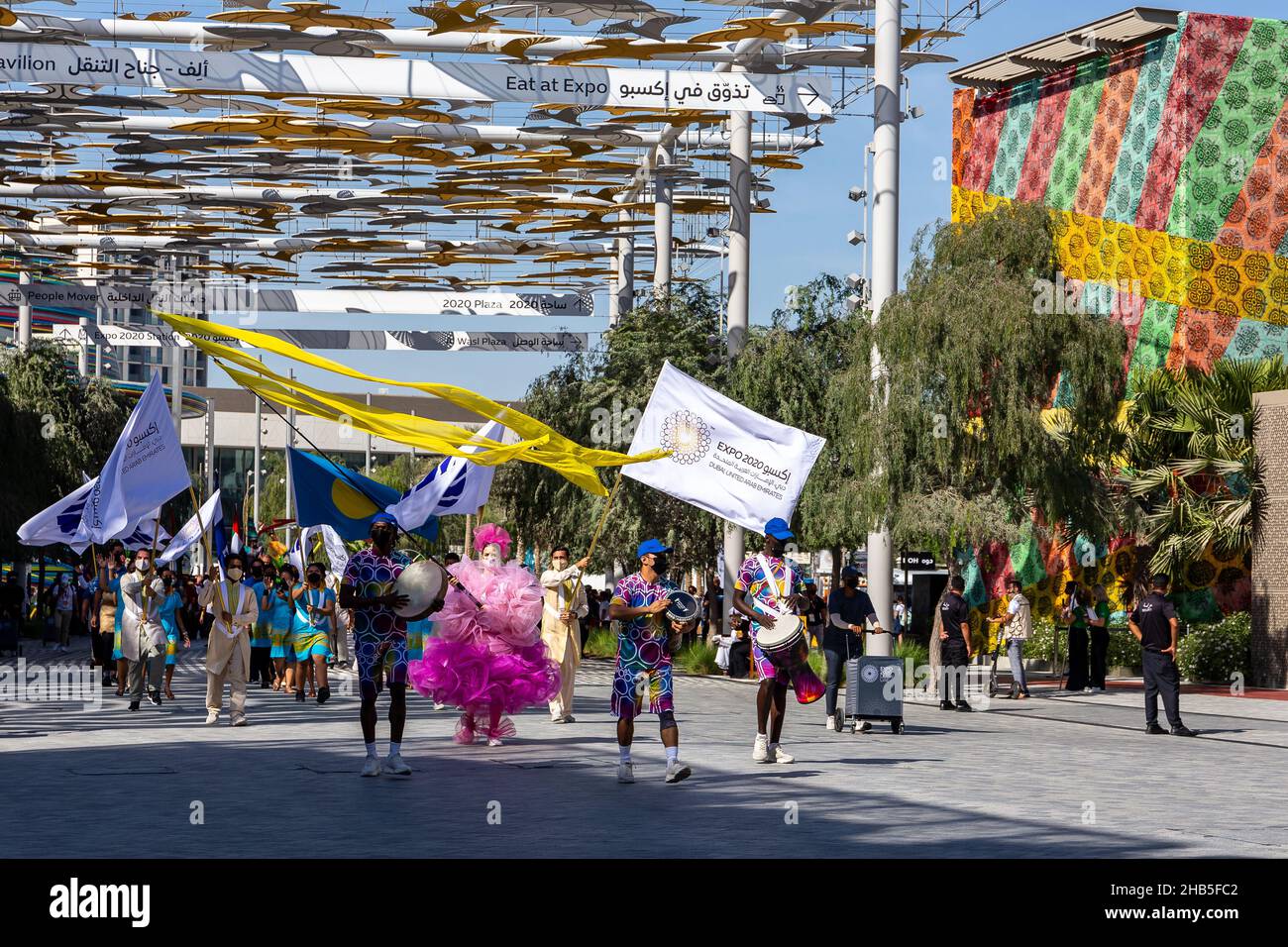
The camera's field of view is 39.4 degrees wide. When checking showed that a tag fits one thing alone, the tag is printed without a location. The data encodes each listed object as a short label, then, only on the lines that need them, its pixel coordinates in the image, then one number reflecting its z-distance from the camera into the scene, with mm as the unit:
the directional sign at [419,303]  46281
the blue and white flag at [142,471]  19562
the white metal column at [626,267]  45844
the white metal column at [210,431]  63769
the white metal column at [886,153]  25062
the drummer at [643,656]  12781
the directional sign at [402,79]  26875
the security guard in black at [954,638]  22094
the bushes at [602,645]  36000
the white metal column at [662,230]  38500
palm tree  29141
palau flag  21641
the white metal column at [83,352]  49147
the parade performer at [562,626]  18359
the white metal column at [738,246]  32094
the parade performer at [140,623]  19719
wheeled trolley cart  18203
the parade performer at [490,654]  15344
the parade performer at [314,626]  22203
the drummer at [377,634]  13031
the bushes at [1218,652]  29234
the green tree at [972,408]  25719
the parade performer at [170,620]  21575
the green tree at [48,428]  39344
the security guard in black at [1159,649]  18812
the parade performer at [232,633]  17750
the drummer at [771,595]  13805
